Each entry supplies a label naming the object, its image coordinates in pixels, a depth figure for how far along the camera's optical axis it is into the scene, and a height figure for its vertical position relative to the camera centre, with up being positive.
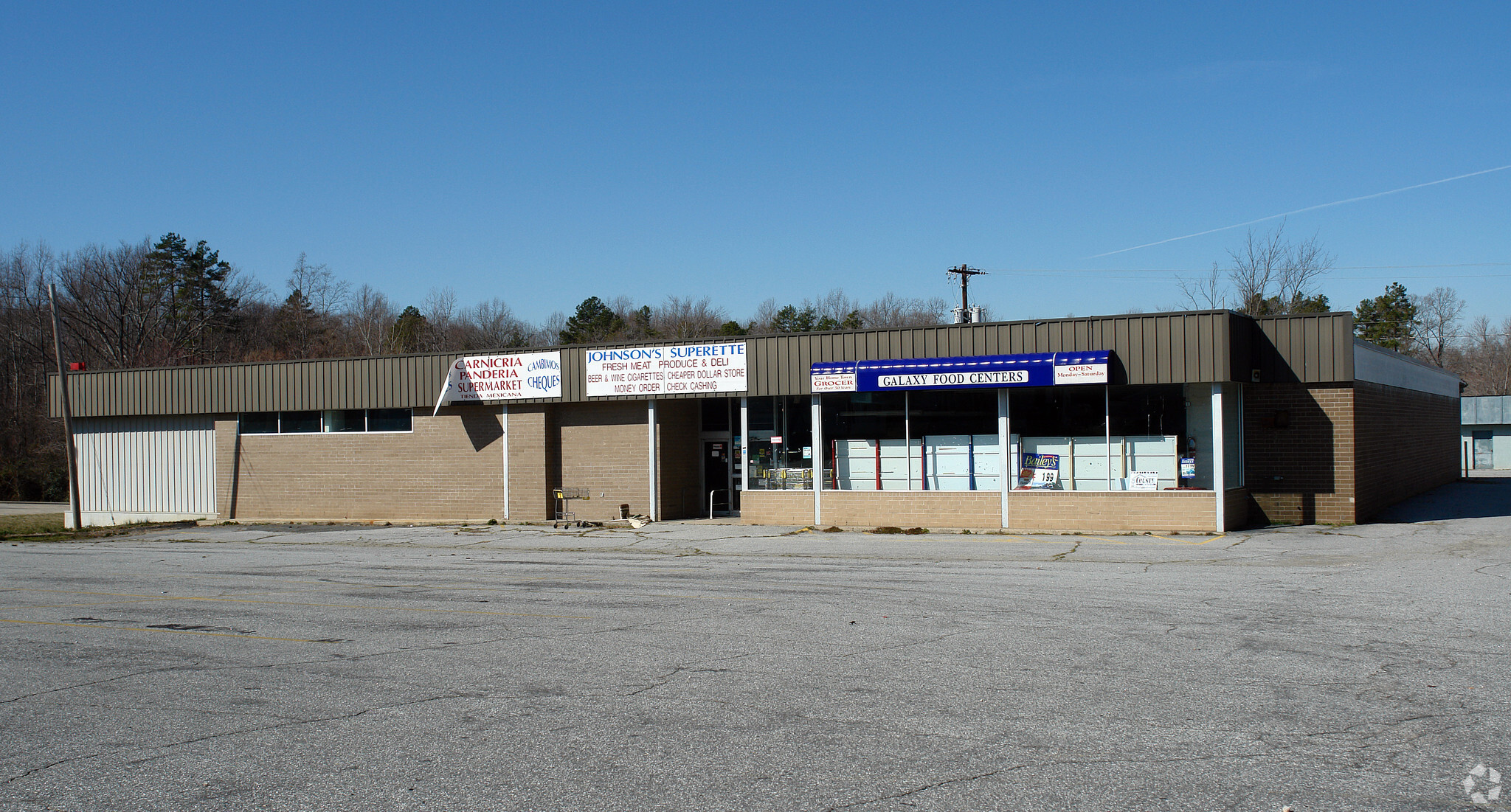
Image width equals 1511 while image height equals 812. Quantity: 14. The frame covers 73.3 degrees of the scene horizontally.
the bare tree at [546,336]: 77.50 +6.47
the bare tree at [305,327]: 71.88 +6.95
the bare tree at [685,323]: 73.31 +7.07
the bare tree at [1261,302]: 49.69 +5.23
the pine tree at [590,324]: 72.94 +6.86
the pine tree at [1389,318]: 78.94 +6.96
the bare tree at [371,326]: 70.12 +6.98
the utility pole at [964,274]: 46.00 +6.31
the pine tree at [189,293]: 62.31 +8.55
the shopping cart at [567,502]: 24.69 -2.01
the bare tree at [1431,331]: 86.44 +6.01
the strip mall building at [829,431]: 20.03 -0.34
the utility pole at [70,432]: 27.31 -0.12
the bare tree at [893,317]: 75.53 +7.35
